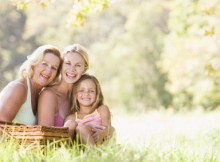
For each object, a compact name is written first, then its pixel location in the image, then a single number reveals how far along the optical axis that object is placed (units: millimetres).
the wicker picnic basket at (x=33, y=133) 6649
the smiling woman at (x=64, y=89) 7836
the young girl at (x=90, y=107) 7967
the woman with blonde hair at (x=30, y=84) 7626
